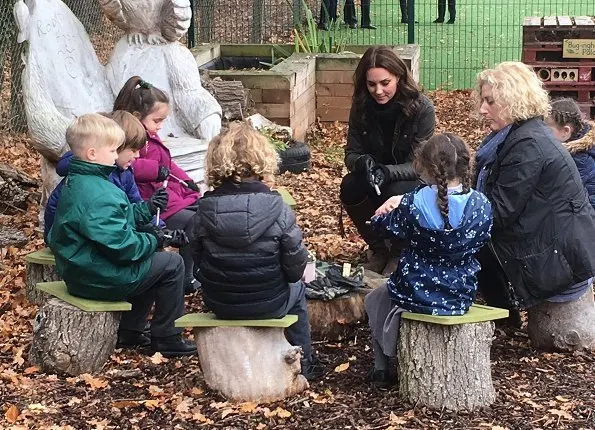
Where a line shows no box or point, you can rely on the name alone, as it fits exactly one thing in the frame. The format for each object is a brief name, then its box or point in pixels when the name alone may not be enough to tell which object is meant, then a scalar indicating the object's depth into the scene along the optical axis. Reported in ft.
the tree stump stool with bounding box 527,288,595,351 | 16.11
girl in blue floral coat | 13.62
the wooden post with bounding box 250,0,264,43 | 44.66
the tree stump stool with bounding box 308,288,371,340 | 16.60
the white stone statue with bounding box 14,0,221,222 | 19.89
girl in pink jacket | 17.80
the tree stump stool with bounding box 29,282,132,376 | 15.23
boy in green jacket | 14.79
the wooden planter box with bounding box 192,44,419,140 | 31.40
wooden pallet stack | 32.53
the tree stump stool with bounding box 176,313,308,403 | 13.93
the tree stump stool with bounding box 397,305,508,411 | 13.69
